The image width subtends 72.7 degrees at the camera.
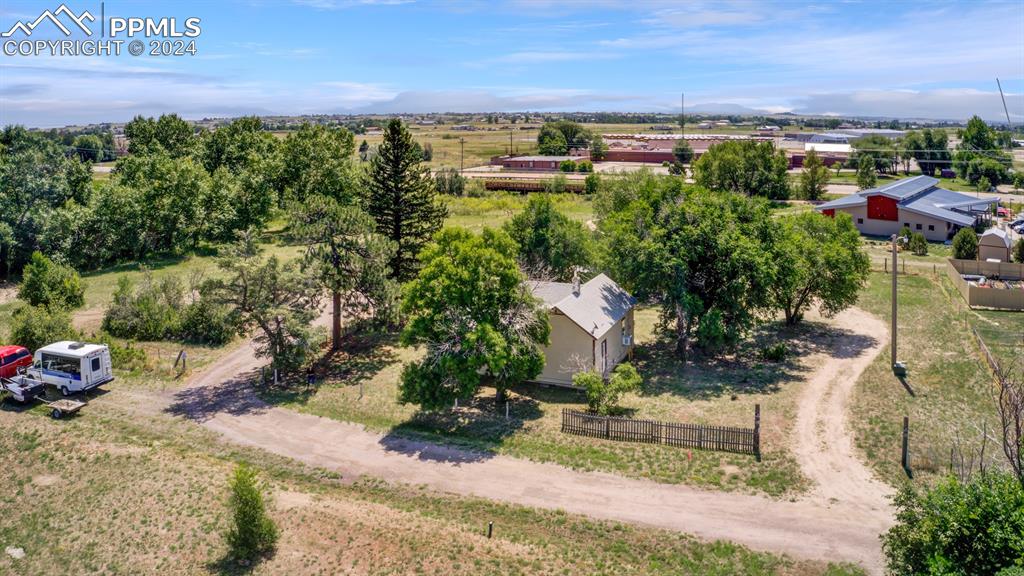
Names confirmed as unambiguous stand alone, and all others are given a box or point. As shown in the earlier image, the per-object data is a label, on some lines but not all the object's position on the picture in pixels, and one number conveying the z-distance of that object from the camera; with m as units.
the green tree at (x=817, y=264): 31.94
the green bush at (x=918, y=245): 53.72
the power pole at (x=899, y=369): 28.84
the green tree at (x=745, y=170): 75.62
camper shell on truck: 28.19
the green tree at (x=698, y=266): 30.42
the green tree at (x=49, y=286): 38.25
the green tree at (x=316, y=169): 61.72
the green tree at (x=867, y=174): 88.88
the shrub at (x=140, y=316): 35.41
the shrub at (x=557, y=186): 90.56
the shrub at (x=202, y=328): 35.16
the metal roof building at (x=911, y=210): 58.31
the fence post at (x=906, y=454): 21.57
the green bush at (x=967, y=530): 12.65
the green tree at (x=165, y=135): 76.12
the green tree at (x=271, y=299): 29.02
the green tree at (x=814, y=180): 81.88
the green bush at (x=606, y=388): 25.44
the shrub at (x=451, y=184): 89.62
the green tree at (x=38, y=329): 31.73
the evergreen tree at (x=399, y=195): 39.53
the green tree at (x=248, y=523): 17.14
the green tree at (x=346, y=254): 31.58
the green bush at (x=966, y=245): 49.84
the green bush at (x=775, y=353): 31.88
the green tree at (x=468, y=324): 24.80
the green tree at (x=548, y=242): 39.59
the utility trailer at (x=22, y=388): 27.45
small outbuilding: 48.47
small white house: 28.14
